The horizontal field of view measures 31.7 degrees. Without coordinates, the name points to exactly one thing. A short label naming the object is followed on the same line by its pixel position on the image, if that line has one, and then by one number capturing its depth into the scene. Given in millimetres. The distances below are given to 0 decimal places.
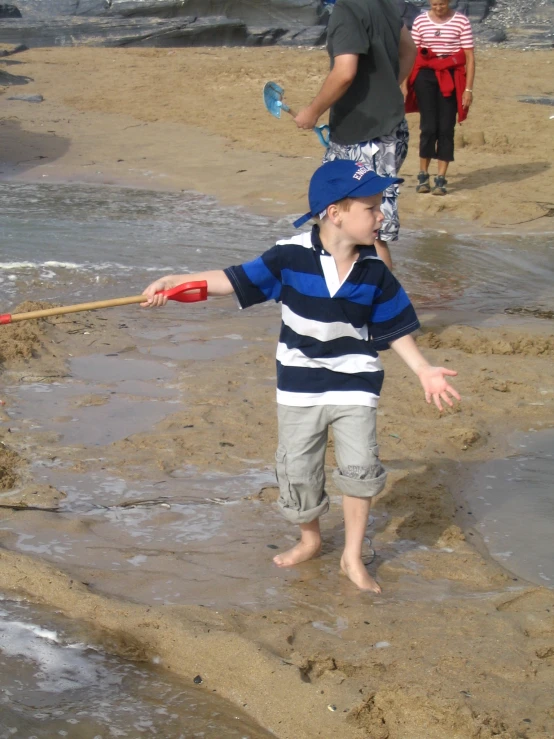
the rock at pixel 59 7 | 22625
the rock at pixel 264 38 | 20406
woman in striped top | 8297
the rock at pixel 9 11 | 22016
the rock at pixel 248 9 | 21500
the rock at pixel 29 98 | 14336
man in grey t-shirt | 4914
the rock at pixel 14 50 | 19000
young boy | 2949
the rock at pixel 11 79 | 15758
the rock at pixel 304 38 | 20219
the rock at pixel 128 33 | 20250
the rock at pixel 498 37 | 19906
